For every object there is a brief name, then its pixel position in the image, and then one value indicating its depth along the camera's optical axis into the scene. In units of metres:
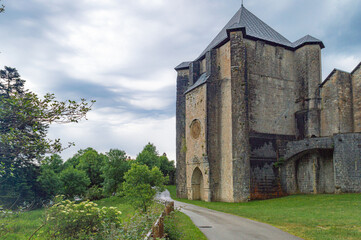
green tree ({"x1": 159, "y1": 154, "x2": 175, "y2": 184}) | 76.79
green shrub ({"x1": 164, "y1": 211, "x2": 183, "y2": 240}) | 9.57
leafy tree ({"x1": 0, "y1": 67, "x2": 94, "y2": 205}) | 6.61
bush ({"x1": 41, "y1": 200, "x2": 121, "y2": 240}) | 7.83
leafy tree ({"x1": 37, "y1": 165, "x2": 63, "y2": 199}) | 25.82
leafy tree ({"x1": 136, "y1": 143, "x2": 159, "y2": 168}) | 53.41
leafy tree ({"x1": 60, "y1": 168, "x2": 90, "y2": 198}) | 38.03
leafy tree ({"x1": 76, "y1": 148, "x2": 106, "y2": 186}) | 51.72
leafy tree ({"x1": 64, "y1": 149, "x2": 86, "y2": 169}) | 61.80
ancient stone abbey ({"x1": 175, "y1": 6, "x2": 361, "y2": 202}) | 26.83
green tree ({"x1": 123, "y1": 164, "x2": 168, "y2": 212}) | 17.69
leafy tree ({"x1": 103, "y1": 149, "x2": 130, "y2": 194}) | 38.77
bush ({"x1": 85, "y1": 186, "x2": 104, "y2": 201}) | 41.12
